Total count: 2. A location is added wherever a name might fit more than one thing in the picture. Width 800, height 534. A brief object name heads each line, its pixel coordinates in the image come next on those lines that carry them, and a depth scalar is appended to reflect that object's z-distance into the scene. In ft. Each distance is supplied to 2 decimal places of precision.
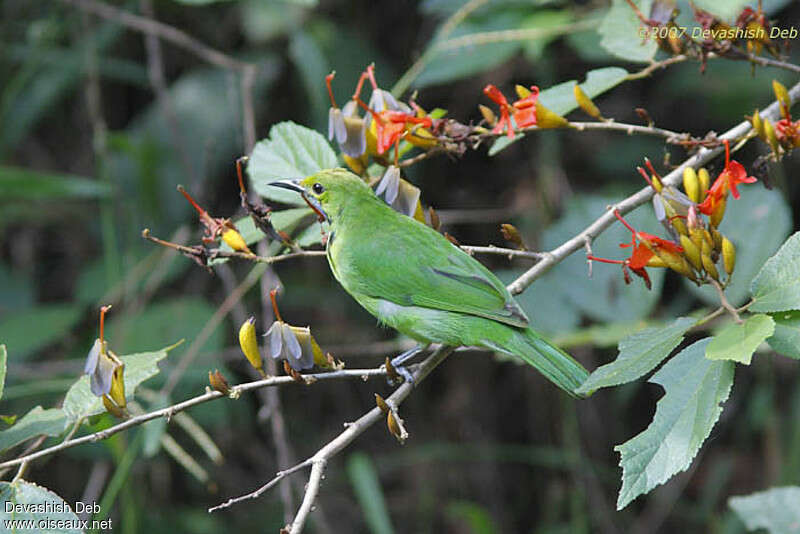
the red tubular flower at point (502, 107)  14.93
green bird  14.79
